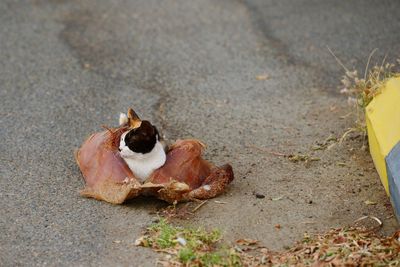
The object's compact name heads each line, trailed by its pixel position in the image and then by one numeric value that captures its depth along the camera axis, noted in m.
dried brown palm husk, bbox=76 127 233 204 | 7.90
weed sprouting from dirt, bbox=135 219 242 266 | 6.96
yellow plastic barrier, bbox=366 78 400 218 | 7.52
